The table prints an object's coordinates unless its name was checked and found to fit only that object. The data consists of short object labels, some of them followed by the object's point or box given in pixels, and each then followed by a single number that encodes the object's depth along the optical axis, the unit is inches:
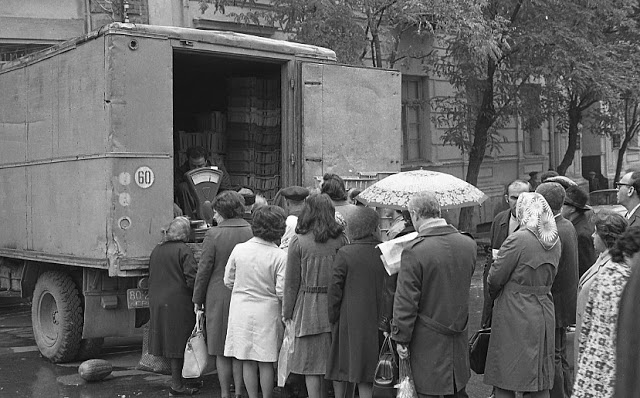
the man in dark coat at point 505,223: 302.0
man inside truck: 394.3
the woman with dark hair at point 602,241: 201.2
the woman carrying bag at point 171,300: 297.9
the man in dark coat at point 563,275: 260.2
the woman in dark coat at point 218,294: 282.7
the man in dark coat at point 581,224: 300.2
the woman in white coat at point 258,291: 268.2
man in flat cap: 300.8
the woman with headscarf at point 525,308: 232.1
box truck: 307.9
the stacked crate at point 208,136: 456.1
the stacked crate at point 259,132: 440.1
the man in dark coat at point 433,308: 220.4
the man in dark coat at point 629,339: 177.5
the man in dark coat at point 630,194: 265.9
